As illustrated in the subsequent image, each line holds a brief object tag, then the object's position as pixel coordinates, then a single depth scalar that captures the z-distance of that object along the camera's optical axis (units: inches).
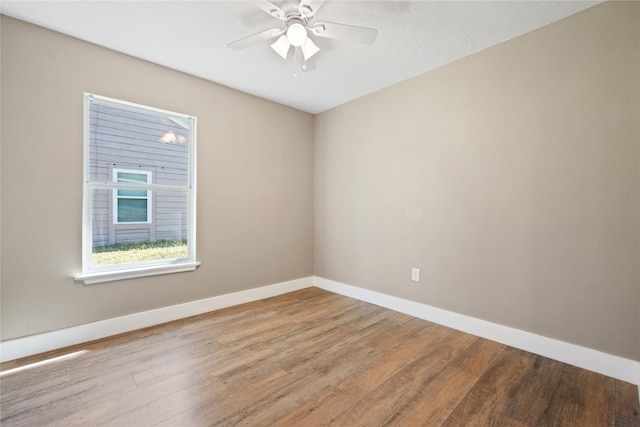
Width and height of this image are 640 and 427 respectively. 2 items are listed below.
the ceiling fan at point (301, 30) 65.1
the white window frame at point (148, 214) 87.5
